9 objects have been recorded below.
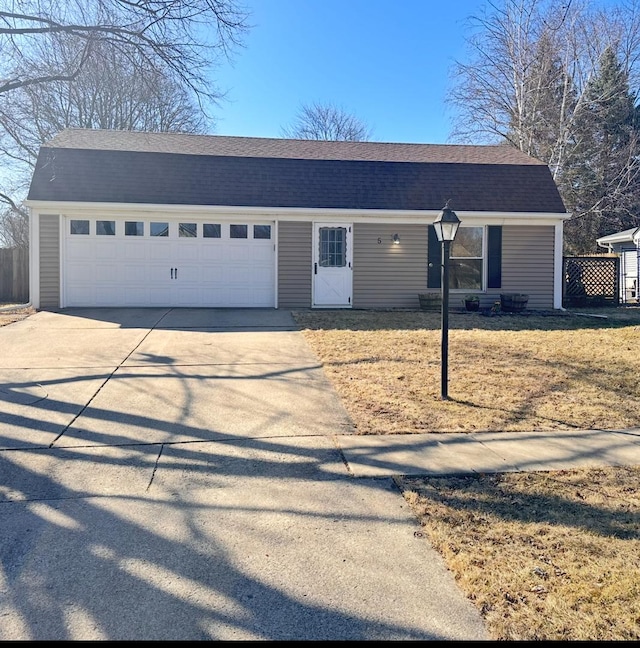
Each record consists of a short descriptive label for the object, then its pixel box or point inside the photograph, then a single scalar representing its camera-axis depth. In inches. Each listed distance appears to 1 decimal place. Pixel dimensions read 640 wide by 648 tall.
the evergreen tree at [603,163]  954.1
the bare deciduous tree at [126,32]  381.4
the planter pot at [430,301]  519.2
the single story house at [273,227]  489.7
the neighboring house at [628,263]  688.4
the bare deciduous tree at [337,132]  1450.5
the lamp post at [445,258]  229.9
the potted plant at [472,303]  519.2
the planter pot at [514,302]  520.7
